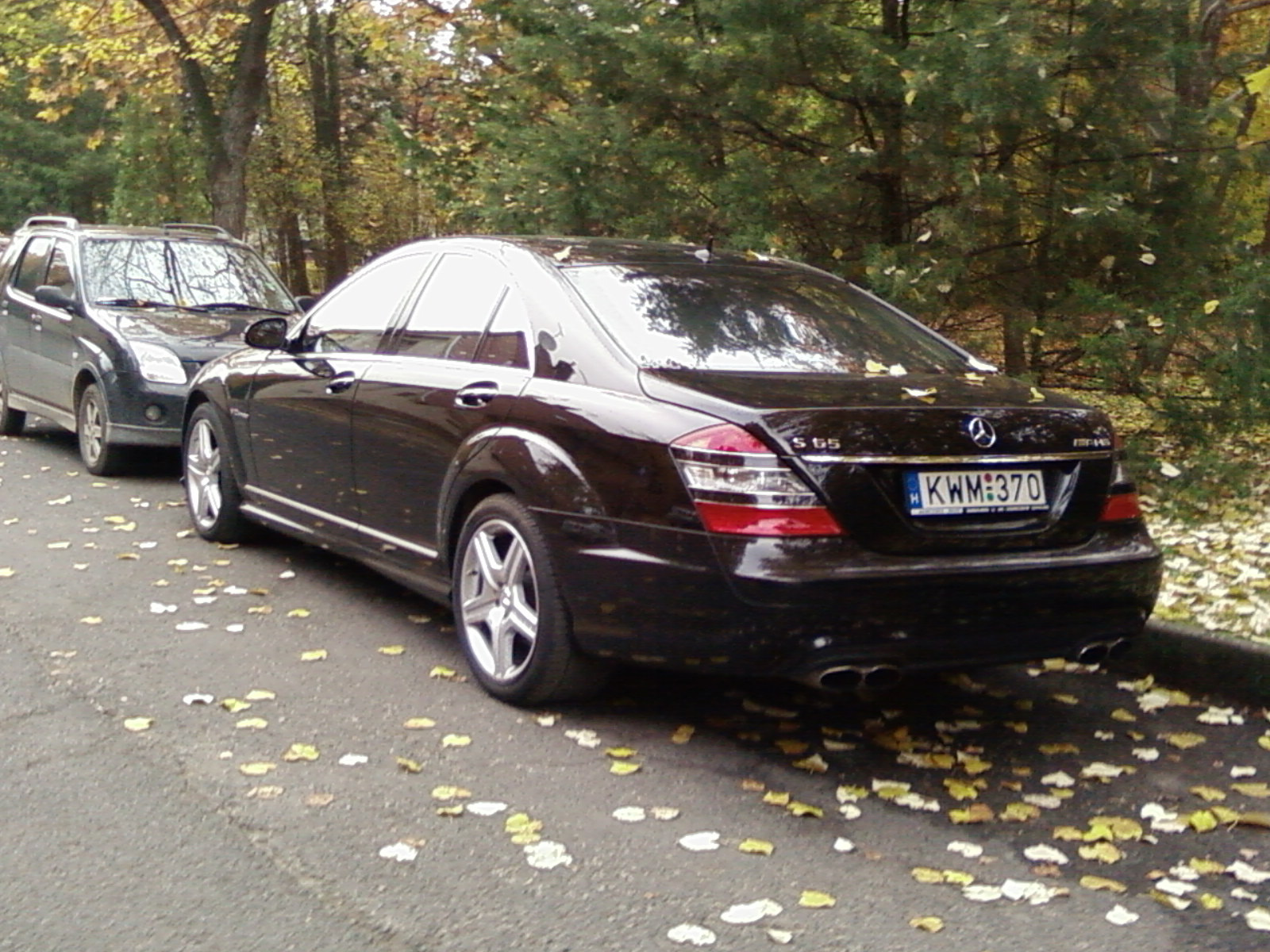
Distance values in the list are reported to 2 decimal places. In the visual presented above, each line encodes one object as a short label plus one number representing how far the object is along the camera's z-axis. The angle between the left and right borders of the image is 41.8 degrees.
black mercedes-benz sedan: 4.79
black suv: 10.87
